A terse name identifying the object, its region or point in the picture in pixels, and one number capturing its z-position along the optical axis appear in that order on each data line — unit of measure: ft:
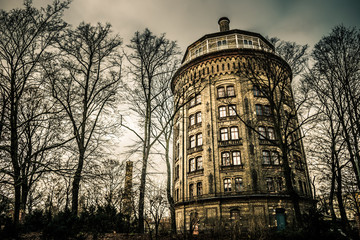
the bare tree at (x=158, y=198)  40.49
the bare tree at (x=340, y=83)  46.44
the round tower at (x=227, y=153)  68.54
